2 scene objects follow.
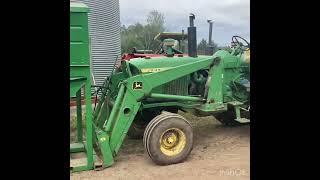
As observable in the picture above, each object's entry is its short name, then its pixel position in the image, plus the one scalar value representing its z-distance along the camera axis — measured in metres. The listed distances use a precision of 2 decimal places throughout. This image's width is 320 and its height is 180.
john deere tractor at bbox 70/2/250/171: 4.48
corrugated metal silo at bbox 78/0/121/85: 10.98
